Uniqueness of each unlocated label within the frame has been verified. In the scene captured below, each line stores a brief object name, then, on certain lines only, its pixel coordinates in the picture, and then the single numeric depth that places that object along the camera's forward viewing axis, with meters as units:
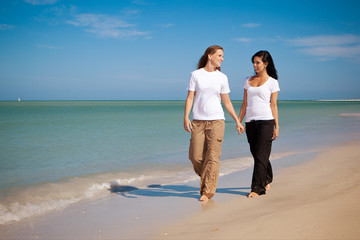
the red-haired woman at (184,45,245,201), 3.82
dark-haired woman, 4.00
